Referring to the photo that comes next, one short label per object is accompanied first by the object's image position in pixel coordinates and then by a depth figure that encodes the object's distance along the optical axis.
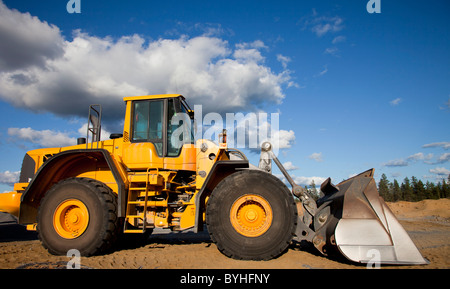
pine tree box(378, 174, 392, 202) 70.00
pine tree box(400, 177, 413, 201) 64.96
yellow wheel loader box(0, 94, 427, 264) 4.57
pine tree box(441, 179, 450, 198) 58.39
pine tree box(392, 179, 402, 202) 69.31
